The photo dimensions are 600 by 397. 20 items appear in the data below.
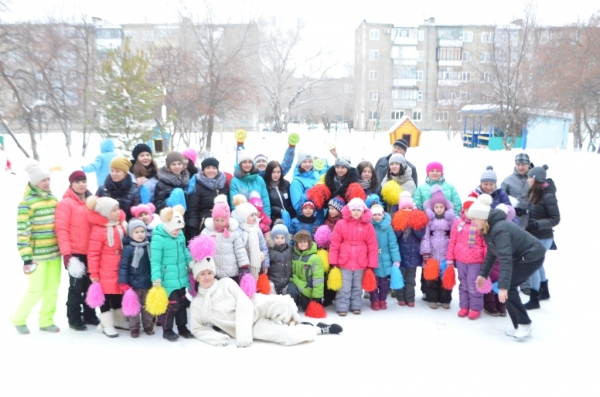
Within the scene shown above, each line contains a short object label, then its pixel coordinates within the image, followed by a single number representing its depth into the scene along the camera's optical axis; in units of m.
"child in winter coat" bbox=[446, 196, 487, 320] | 5.16
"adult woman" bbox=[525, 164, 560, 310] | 5.50
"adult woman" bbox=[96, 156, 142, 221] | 5.02
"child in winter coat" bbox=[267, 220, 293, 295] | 5.28
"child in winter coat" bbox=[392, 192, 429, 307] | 5.46
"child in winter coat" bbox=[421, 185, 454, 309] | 5.46
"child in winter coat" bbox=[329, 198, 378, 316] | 5.26
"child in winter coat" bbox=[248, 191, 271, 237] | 5.50
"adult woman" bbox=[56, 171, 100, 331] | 4.54
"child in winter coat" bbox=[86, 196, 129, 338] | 4.50
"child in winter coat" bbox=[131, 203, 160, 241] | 4.66
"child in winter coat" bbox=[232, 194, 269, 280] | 5.05
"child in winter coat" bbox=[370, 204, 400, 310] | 5.45
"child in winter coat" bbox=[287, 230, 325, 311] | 5.27
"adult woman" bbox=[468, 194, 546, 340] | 4.55
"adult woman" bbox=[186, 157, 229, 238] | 5.45
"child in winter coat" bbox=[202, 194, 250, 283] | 4.82
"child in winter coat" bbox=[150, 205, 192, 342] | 4.46
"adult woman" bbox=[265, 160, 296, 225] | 6.02
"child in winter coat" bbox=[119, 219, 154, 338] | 4.52
